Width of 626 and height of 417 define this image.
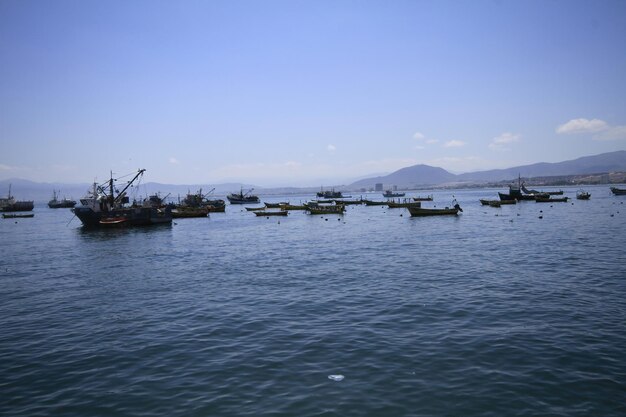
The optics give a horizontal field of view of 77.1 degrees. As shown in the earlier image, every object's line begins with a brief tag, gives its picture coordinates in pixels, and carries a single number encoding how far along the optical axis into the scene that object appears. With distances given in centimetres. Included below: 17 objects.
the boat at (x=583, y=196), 12090
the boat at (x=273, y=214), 9209
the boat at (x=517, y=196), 11875
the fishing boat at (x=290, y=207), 11491
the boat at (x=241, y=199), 17512
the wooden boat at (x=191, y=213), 9412
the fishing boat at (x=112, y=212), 6862
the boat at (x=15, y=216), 11429
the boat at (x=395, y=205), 11586
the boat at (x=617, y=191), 14200
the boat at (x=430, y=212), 7861
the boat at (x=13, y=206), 14925
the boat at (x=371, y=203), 13541
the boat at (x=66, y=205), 19735
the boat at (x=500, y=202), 10894
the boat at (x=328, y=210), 9338
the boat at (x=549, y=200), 11469
